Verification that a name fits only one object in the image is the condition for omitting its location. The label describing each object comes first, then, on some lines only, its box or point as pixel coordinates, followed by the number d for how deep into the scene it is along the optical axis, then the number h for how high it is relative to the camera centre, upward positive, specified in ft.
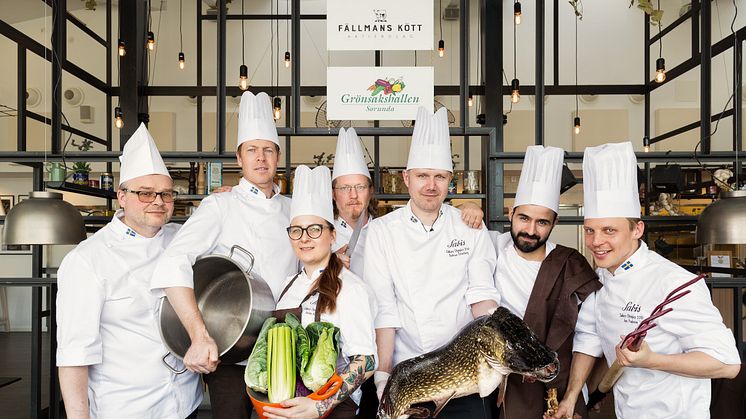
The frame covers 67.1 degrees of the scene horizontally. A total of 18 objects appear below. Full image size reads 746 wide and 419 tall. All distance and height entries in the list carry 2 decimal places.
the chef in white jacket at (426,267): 6.55 -0.61
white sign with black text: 8.69 +2.98
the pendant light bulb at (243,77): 18.27 +4.56
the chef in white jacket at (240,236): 5.79 -0.24
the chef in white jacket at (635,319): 5.17 -1.03
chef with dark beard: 6.07 -0.68
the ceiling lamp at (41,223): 8.09 -0.09
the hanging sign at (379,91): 8.70 +1.94
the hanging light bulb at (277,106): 20.74 +4.07
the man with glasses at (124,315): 5.66 -1.02
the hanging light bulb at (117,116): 19.27 +3.47
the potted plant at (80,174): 13.29 +1.02
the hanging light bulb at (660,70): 18.10 +4.66
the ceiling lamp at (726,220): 7.92 -0.08
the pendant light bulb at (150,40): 19.09 +6.17
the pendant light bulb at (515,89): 19.92 +4.49
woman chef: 5.20 -0.83
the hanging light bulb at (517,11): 19.81 +7.35
